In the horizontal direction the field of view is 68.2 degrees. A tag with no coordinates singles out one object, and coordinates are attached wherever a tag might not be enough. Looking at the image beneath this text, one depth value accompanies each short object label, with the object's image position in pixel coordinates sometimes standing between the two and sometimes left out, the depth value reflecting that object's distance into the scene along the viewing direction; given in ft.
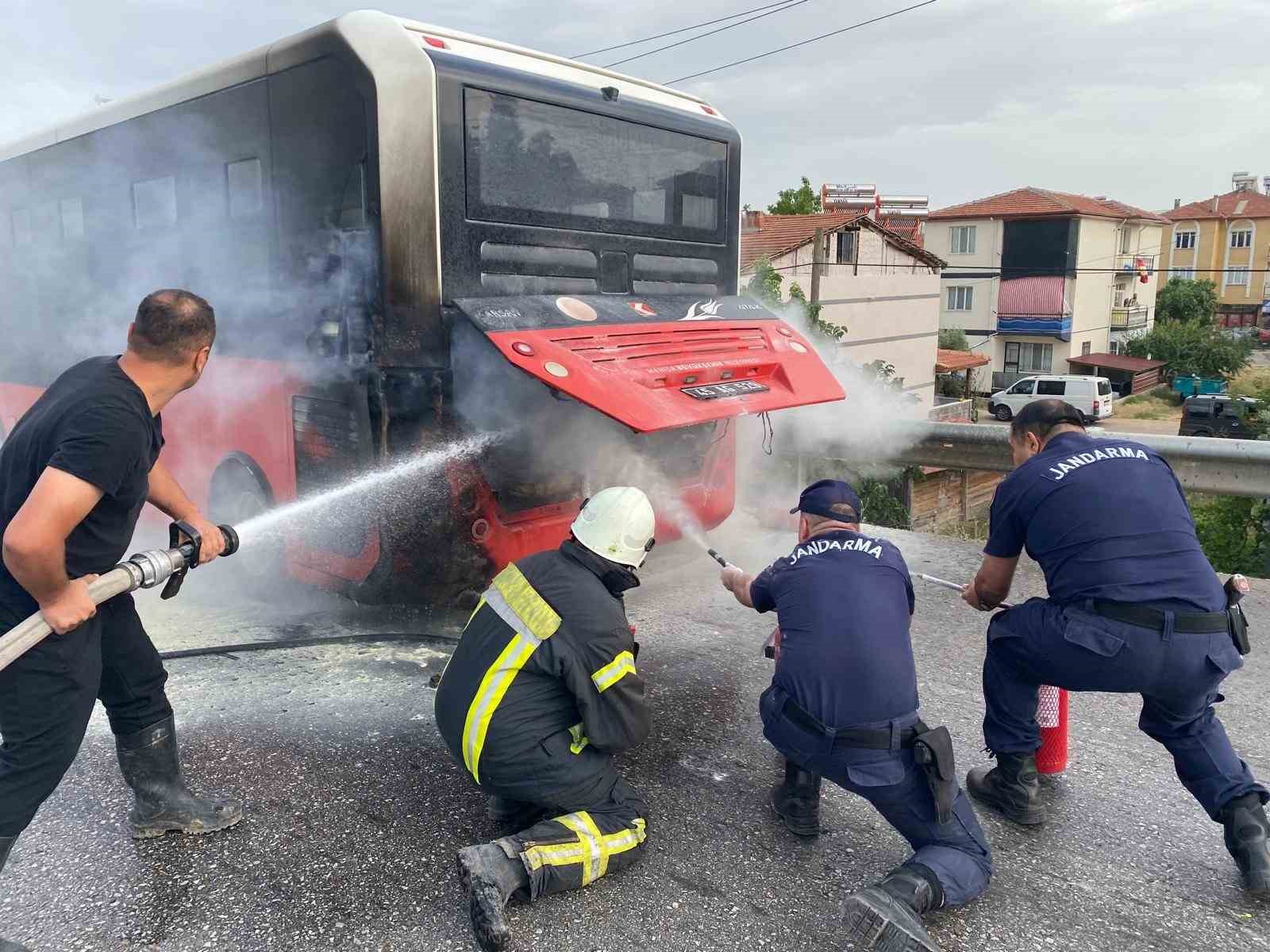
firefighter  8.96
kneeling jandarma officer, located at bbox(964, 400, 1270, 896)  9.24
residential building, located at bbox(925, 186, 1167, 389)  140.87
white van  107.34
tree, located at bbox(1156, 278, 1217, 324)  177.99
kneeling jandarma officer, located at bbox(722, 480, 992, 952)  8.68
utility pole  61.93
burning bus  13.33
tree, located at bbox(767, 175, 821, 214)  125.90
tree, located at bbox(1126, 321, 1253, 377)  146.61
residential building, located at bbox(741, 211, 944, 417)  90.99
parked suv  87.66
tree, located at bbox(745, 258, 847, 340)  48.59
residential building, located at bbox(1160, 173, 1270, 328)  208.13
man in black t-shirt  7.86
